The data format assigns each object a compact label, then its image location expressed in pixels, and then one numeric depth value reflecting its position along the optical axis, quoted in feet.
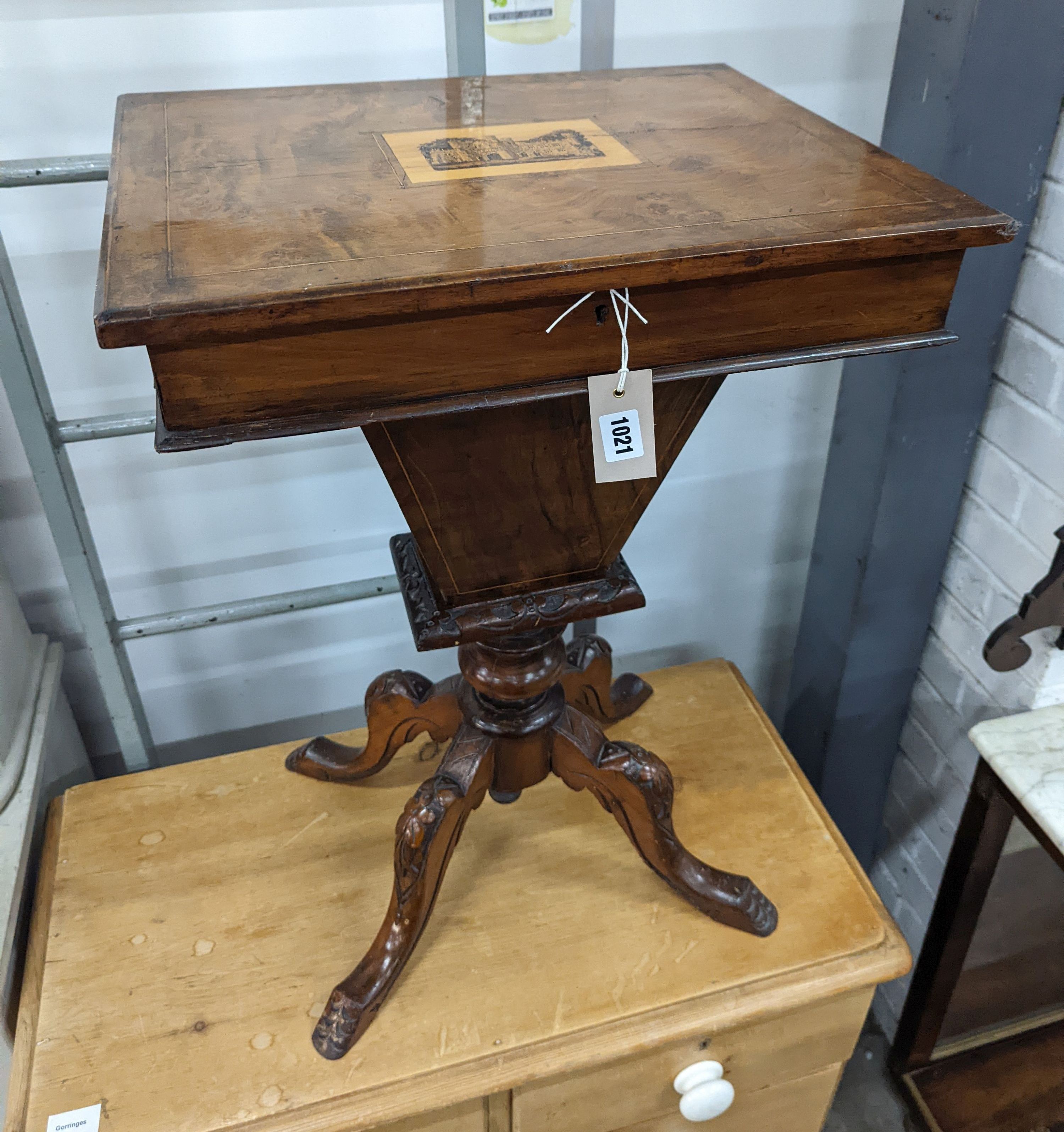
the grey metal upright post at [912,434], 3.34
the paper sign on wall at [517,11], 3.55
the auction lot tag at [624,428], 2.30
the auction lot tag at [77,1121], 3.00
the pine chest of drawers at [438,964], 3.16
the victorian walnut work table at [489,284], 2.01
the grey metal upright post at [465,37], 3.39
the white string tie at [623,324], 2.14
